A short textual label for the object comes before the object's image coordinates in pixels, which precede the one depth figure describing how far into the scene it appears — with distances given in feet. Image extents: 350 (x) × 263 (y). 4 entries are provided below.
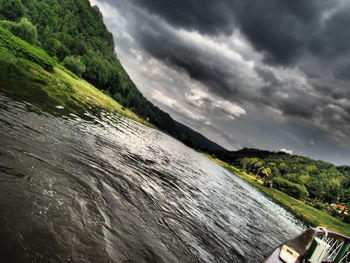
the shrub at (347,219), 299.25
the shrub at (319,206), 356.79
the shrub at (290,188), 419.13
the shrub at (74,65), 322.12
